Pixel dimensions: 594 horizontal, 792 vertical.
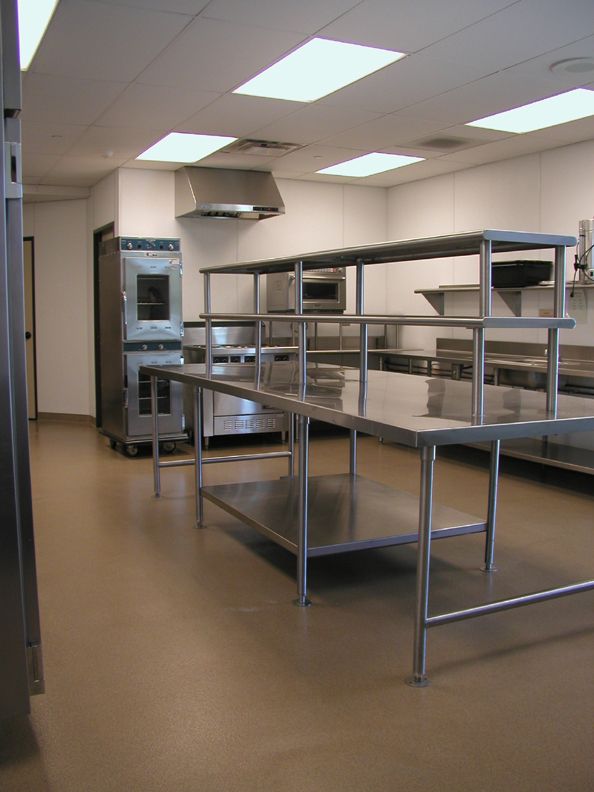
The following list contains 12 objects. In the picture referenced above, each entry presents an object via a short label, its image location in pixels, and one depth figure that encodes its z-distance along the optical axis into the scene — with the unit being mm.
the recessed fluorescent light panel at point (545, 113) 4675
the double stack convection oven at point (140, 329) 6168
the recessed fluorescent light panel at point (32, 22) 3258
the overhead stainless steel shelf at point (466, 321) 2291
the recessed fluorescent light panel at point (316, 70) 3811
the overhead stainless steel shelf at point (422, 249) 2357
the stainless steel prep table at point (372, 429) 2336
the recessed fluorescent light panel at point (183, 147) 5672
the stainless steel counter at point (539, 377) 5129
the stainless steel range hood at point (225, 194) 6469
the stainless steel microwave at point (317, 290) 7047
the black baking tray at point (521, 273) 5277
